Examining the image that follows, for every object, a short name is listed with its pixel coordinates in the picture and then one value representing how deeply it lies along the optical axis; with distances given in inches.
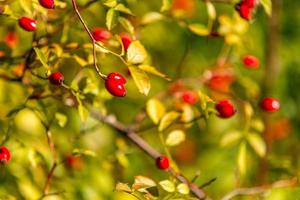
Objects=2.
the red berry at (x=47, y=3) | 38.3
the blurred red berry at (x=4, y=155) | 40.0
